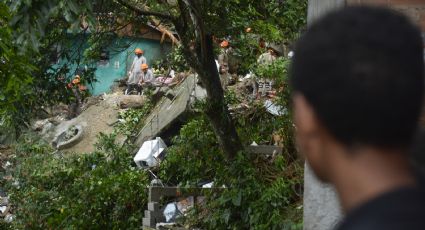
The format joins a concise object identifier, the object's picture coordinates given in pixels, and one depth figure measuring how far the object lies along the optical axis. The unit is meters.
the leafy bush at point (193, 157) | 8.52
